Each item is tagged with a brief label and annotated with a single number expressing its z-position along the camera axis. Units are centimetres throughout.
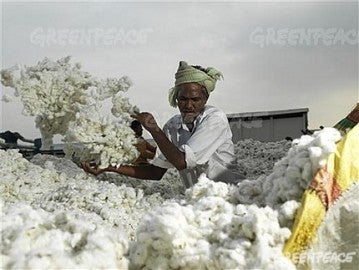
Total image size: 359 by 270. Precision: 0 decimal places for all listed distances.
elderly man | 270
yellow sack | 132
